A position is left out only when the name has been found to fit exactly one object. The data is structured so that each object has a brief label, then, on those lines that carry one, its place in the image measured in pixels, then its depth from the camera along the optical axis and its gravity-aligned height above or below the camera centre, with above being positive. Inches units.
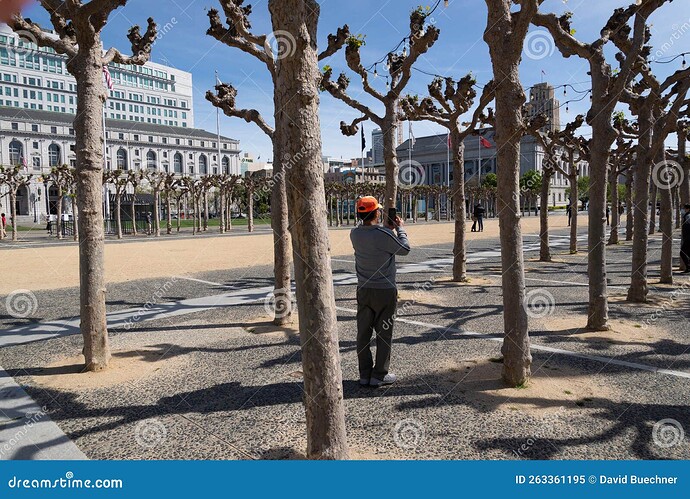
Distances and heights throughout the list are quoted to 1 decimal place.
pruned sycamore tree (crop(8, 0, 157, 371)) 226.1 +27.3
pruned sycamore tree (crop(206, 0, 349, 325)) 299.9 +67.2
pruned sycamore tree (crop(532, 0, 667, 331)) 282.5 +48.7
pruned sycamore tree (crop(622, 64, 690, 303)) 356.8 +41.5
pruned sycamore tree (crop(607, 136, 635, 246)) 771.4 +86.0
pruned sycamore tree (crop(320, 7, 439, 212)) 382.9 +112.3
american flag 928.0 +294.7
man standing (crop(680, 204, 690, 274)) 494.0 -31.3
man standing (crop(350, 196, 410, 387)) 195.6 -26.8
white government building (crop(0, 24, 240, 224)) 3176.7 +746.5
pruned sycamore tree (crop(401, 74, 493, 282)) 474.9 +102.2
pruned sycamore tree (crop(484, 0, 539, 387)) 203.0 +20.9
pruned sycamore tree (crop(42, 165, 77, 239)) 1332.4 +126.3
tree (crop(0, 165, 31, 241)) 1203.9 +112.8
